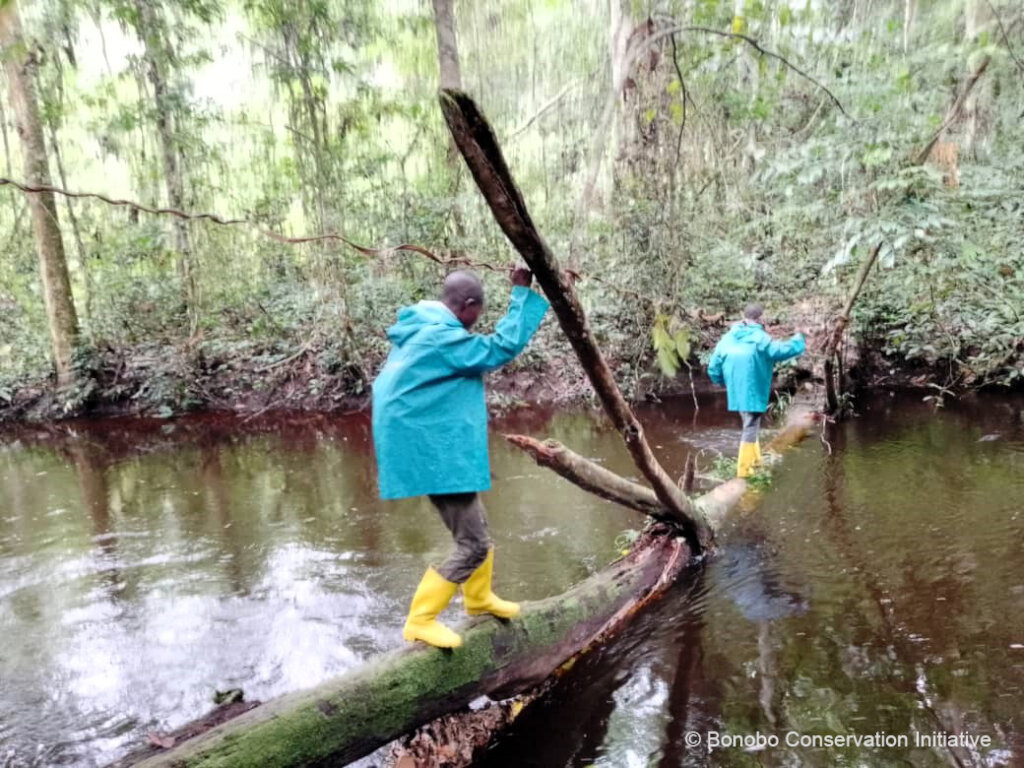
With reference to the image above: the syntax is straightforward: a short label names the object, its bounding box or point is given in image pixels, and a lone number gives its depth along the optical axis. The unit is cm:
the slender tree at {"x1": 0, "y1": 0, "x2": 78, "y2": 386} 1266
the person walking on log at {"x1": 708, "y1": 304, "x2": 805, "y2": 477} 706
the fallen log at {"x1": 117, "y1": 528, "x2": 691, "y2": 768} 268
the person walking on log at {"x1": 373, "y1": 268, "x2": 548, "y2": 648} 307
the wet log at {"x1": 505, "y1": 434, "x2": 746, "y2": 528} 411
